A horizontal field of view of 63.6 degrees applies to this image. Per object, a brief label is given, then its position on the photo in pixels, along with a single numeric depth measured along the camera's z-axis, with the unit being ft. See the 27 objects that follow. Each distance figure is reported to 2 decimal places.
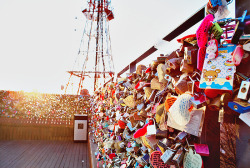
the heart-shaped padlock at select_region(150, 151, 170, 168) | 3.12
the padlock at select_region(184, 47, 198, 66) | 2.45
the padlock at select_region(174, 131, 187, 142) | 2.57
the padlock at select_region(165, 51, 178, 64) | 3.11
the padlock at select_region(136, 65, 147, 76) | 5.28
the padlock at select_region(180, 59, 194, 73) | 2.56
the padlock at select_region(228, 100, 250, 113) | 1.74
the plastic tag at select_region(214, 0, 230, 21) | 2.23
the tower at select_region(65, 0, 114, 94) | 43.60
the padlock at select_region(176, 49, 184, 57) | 2.86
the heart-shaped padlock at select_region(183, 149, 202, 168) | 2.30
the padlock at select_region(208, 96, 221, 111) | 2.08
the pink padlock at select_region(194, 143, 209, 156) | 2.32
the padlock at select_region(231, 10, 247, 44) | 1.87
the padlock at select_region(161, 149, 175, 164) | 2.66
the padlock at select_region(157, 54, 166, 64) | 3.56
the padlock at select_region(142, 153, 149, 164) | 3.90
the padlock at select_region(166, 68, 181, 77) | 2.99
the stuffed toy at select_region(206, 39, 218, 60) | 2.16
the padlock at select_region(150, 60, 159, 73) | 3.78
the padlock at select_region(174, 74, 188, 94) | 2.62
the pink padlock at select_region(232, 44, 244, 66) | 1.90
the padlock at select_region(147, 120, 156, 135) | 3.47
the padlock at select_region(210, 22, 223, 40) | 2.13
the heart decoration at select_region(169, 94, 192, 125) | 2.49
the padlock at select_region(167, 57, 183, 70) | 2.88
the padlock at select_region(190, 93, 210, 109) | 2.21
